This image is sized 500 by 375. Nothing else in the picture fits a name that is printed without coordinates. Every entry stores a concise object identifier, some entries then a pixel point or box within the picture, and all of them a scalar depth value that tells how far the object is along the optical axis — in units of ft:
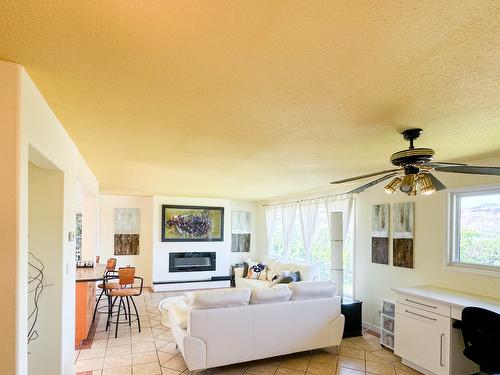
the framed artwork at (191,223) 26.94
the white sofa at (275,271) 19.48
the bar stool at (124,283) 15.70
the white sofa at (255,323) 11.46
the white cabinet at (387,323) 14.08
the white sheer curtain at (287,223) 24.75
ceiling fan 7.58
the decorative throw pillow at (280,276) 19.79
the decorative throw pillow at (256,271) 24.12
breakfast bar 14.28
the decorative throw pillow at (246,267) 25.69
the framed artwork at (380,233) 15.84
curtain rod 18.89
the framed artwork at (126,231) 26.55
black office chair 9.00
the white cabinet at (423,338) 11.01
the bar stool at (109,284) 18.17
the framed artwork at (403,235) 14.51
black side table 15.52
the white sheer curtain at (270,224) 28.09
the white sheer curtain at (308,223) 21.83
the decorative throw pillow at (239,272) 25.99
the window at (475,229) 11.84
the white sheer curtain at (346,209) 18.24
